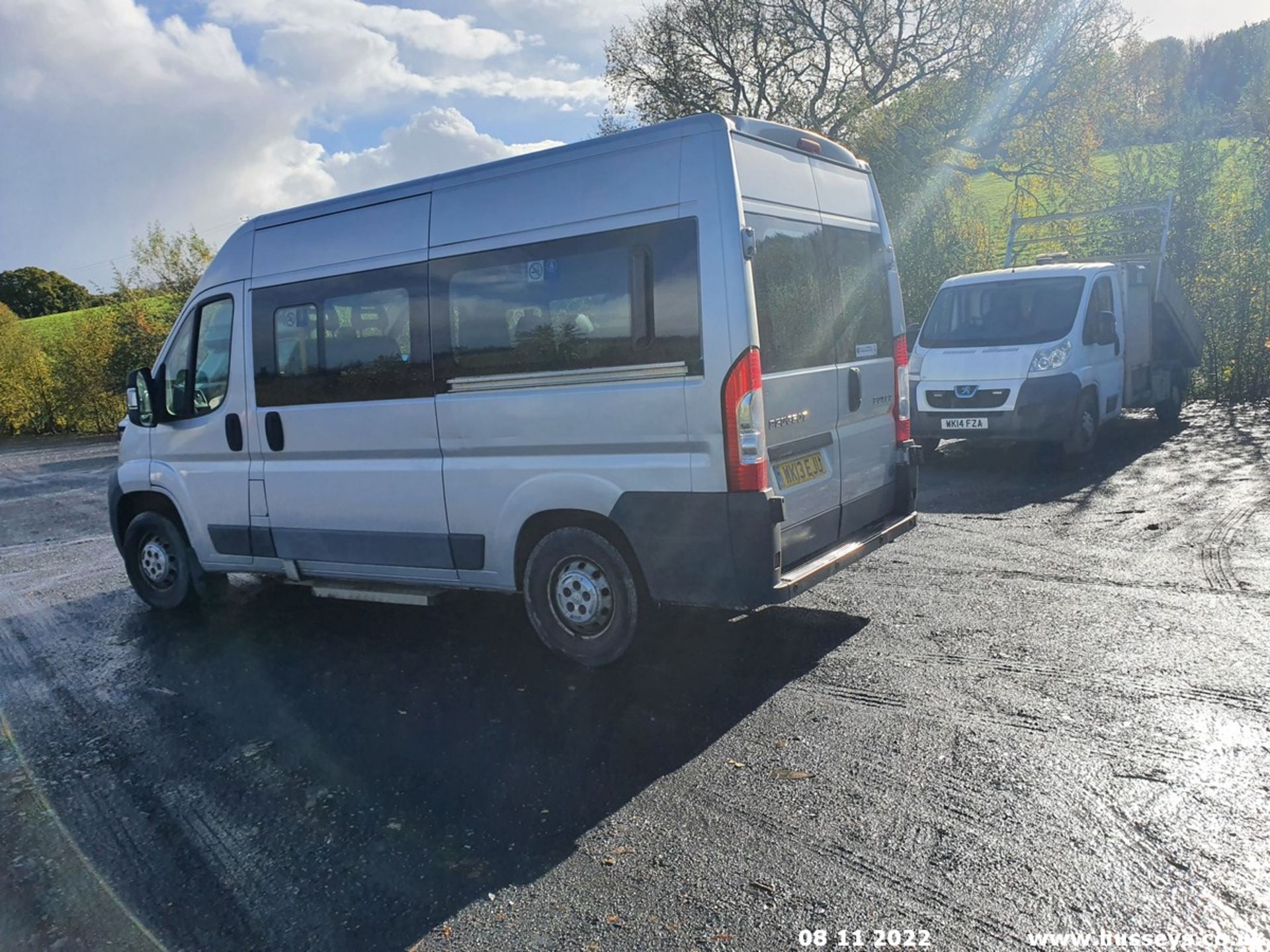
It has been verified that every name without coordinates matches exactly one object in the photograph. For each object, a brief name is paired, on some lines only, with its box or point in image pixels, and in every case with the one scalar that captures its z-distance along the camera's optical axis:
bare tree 24.03
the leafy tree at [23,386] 25.25
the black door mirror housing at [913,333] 11.12
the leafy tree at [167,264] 25.70
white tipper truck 10.22
